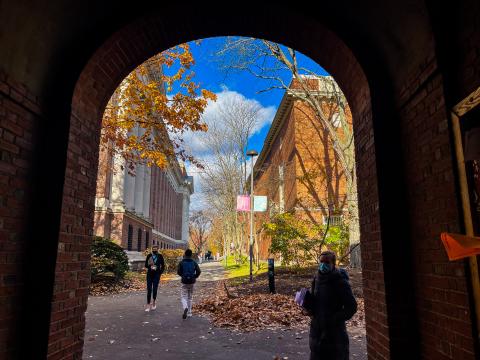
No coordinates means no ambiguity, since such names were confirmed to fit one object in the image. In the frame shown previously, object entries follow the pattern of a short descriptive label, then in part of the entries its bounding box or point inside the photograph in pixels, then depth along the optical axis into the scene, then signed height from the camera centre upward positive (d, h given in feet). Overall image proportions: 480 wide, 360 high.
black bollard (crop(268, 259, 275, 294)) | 42.04 -1.83
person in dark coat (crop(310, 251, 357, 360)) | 13.16 -1.79
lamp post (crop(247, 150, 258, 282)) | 66.55 +17.31
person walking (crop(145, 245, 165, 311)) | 33.99 -0.88
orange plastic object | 8.11 +0.25
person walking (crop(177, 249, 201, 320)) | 31.17 -1.57
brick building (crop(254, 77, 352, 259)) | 85.70 +20.25
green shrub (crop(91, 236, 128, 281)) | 51.93 -0.15
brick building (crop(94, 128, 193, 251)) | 91.42 +16.31
